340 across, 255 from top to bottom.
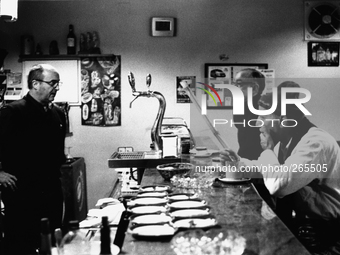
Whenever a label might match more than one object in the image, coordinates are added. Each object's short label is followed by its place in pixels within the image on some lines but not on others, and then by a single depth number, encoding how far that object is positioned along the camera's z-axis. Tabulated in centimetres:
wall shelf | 500
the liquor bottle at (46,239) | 127
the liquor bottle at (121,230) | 198
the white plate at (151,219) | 178
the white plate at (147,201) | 209
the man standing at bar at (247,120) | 490
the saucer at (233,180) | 277
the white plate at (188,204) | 202
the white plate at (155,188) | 244
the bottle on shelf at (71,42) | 504
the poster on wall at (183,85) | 516
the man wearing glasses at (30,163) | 328
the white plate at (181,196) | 219
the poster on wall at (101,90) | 511
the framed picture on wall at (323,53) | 521
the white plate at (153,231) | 164
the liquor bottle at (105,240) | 132
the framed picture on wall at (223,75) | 515
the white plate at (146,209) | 195
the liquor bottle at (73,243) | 146
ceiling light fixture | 284
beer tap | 398
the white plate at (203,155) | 390
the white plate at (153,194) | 227
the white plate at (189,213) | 185
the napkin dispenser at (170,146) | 358
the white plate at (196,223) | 173
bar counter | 153
